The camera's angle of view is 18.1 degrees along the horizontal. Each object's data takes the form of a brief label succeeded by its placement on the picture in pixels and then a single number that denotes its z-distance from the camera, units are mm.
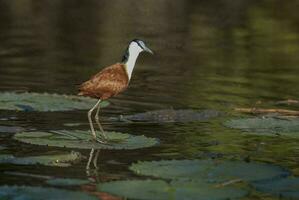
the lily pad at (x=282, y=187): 11039
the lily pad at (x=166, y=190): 10711
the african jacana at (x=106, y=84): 14273
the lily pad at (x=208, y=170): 11734
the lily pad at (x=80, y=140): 13680
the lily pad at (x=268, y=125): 15078
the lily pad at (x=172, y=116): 16438
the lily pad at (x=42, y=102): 16817
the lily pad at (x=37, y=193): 10523
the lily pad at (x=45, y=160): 12461
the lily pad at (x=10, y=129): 14836
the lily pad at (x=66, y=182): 11320
